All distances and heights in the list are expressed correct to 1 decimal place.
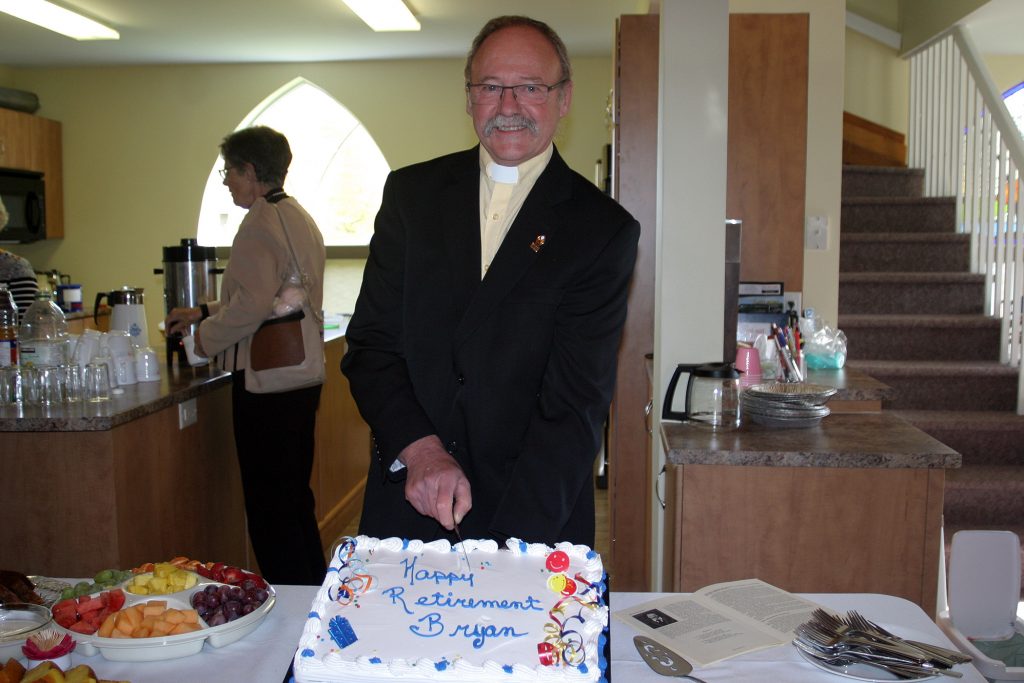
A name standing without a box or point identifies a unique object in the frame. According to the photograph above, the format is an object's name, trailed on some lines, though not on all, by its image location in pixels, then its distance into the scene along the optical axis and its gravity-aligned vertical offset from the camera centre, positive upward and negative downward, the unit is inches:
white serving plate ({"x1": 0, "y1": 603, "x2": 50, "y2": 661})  48.4 -17.8
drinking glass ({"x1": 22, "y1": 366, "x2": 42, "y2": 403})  105.2 -10.4
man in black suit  61.4 -1.7
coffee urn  139.5 +2.7
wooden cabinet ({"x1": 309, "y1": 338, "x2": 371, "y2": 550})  169.2 -31.3
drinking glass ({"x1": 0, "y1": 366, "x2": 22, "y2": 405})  105.2 -10.5
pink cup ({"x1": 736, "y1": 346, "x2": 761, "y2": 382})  118.5 -8.4
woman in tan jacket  121.6 -6.6
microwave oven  270.4 +26.6
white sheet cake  40.8 -15.0
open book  50.0 -18.4
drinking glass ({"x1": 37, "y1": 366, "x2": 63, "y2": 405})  105.2 -10.5
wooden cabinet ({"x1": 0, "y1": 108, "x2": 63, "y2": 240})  280.1 +44.4
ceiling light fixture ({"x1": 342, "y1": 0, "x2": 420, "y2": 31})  220.4 +69.3
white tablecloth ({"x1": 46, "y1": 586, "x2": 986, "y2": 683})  47.1 -19.0
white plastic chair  69.8 -21.3
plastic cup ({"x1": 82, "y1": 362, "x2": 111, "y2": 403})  107.3 -10.3
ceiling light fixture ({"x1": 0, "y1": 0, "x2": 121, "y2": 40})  212.4 +66.5
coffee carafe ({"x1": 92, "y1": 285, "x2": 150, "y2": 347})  128.0 -2.9
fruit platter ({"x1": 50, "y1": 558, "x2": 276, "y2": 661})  47.7 -17.1
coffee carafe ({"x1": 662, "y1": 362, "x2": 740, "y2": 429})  95.3 -10.1
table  46.9 -19.0
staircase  164.2 -7.4
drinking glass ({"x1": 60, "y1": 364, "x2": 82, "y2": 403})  106.0 -10.2
